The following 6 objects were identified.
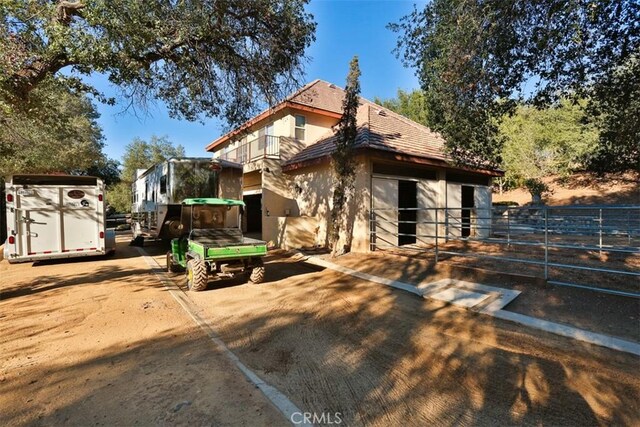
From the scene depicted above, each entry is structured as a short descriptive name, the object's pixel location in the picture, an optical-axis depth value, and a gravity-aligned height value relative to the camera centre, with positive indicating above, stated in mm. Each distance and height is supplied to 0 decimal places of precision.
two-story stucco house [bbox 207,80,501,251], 11367 +1341
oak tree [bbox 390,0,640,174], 5551 +2965
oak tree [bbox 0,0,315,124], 5438 +3439
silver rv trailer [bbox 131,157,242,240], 9984 +947
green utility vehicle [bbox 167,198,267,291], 6730 -824
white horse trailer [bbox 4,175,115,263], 9086 -204
